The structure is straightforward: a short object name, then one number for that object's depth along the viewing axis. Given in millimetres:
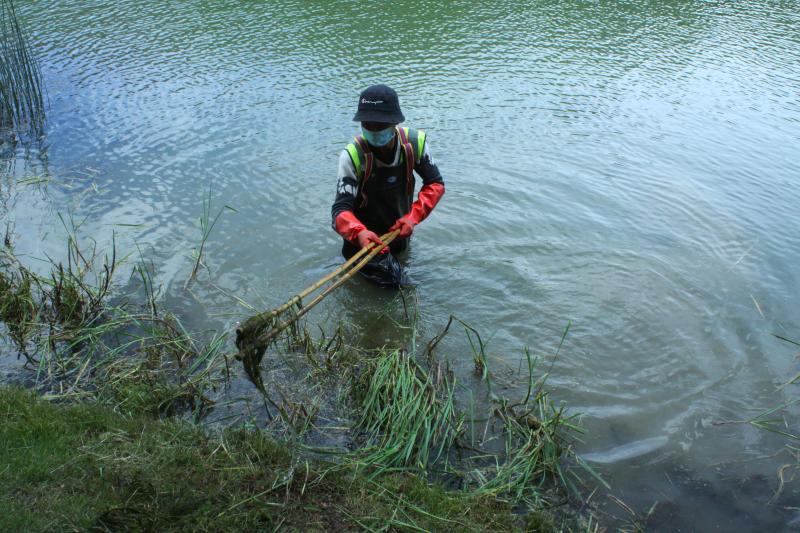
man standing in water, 4773
